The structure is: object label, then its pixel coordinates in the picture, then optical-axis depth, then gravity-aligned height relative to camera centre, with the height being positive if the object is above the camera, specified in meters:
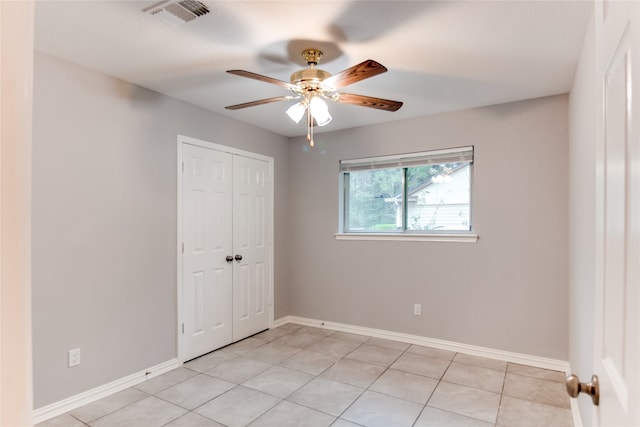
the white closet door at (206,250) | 3.38 -0.35
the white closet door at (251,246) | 3.96 -0.35
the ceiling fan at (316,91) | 2.20 +0.82
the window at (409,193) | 3.74 +0.27
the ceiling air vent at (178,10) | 1.82 +1.07
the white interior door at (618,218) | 0.60 +0.00
